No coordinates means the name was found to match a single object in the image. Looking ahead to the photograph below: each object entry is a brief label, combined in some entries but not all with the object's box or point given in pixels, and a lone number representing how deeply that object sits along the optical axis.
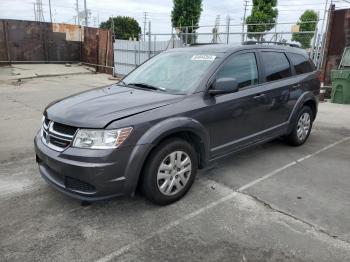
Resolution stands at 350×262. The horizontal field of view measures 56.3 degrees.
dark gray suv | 3.07
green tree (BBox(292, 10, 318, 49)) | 11.40
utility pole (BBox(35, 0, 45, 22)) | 55.51
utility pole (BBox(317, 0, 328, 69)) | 10.88
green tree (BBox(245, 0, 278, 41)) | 23.20
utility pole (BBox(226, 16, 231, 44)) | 13.21
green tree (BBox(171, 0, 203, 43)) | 30.14
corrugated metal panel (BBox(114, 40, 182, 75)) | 15.40
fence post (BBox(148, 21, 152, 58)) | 15.39
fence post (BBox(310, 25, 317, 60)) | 11.04
